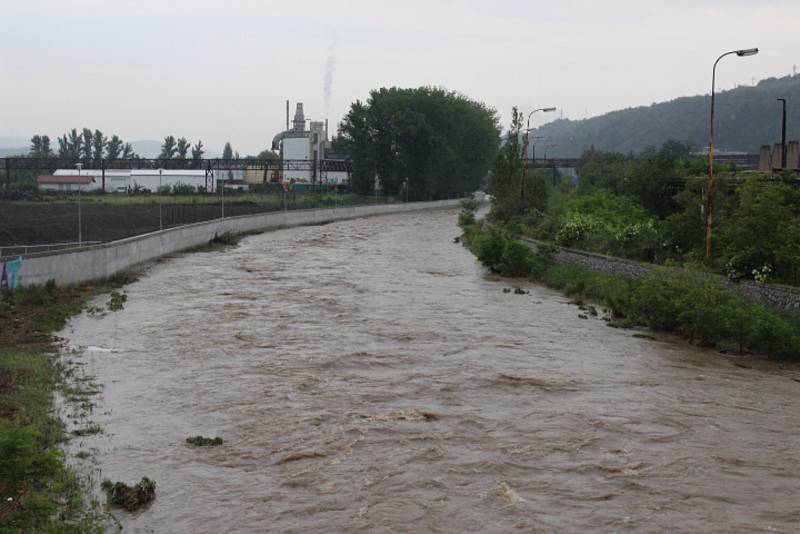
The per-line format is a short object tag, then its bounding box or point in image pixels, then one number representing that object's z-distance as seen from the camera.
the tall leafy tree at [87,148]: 196.50
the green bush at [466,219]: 77.31
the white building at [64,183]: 122.69
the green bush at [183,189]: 111.61
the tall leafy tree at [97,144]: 199.00
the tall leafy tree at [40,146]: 188.00
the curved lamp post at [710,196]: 30.94
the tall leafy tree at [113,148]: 198.00
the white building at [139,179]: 127.38
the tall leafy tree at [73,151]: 196.88
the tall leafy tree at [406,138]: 120.94
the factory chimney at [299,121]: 166.50
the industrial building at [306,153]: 141.12
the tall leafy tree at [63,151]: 192.50
